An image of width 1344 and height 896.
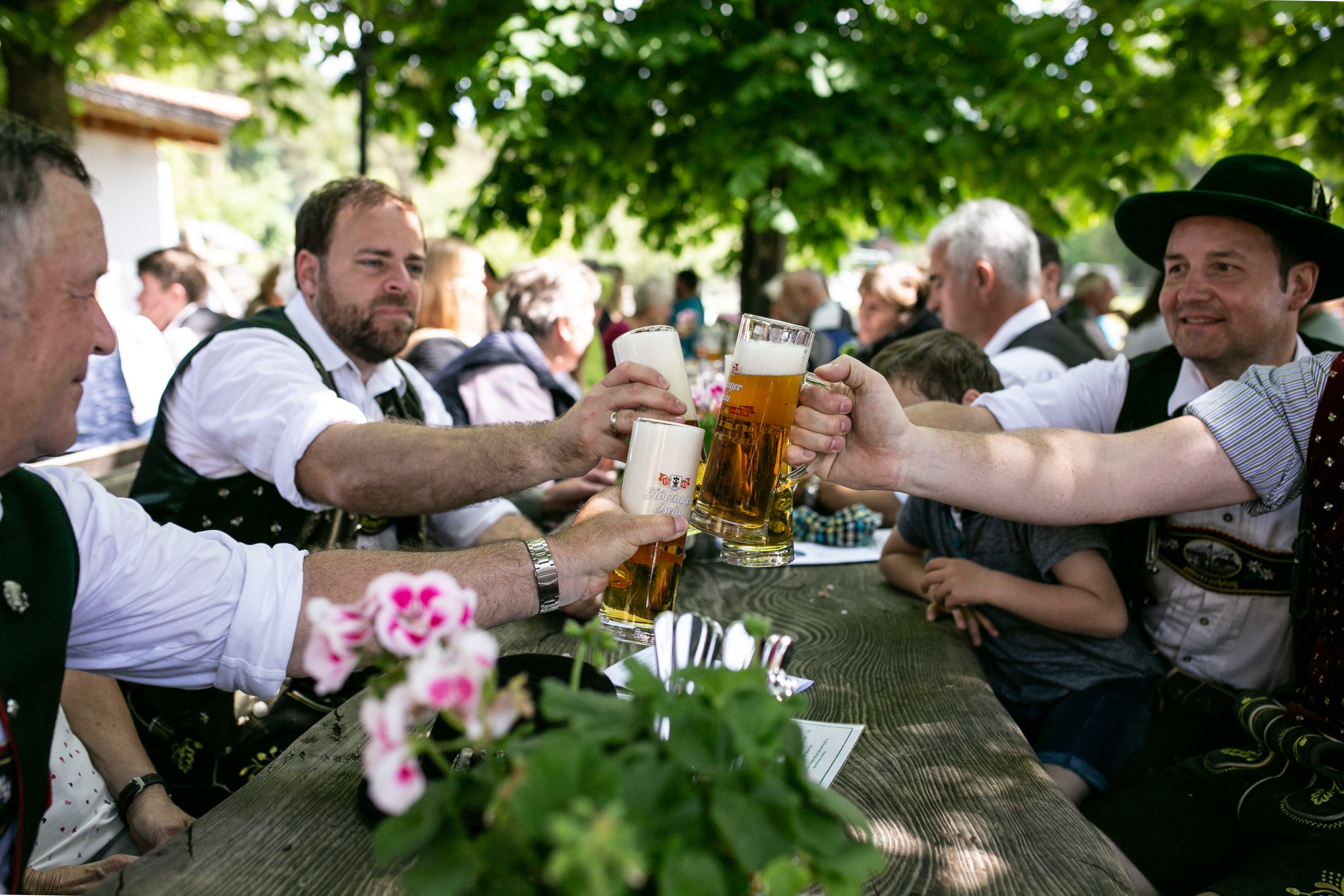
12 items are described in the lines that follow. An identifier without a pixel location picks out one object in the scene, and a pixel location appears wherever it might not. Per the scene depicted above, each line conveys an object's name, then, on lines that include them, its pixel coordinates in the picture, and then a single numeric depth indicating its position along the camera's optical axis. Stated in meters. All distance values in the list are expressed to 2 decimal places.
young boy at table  2.04
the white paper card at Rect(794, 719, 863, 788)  1.36
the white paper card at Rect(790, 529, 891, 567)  2.78
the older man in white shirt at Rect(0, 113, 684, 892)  1.16
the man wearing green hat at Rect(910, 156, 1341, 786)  2.06
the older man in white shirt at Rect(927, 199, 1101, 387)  3.68
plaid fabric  3.02
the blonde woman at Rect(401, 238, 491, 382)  4.67
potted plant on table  0.58
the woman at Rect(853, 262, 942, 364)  5.86
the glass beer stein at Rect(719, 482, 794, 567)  1.69
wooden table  1.06
